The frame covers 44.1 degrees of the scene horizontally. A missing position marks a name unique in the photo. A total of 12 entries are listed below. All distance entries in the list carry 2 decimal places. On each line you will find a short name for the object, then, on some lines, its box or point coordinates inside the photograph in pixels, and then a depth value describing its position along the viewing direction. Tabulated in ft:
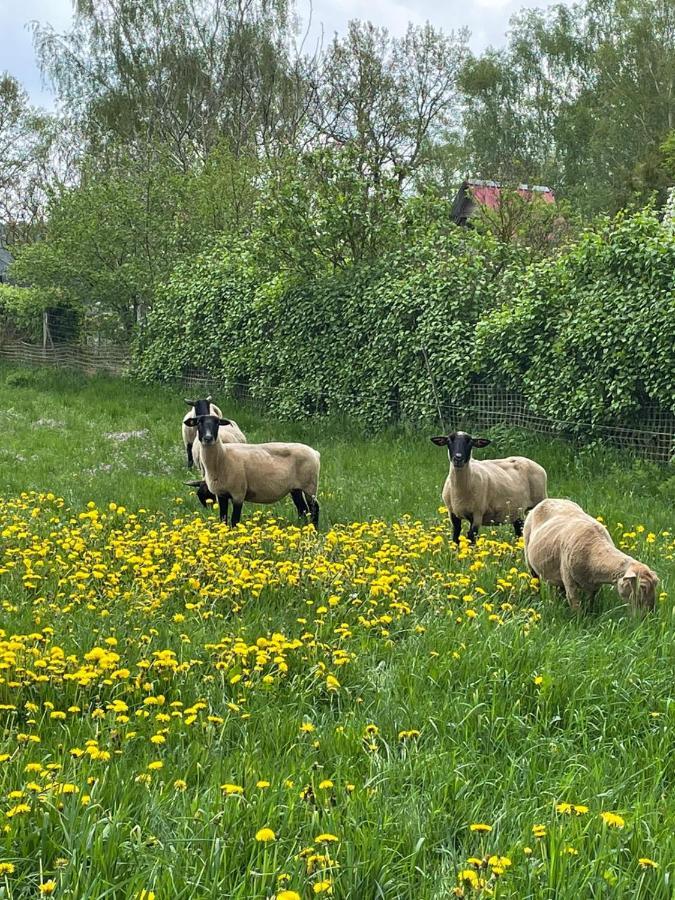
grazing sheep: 18.95
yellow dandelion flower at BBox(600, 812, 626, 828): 9.28
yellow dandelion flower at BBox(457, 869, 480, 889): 8.29
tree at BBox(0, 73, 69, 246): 135.23
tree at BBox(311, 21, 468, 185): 111.34
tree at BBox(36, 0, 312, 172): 115.03
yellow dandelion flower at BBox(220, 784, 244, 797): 9.91
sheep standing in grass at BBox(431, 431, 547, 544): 29.63
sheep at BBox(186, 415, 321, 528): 32.81
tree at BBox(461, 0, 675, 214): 126.52
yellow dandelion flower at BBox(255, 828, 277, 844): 8.63
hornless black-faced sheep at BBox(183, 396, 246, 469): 34.73
